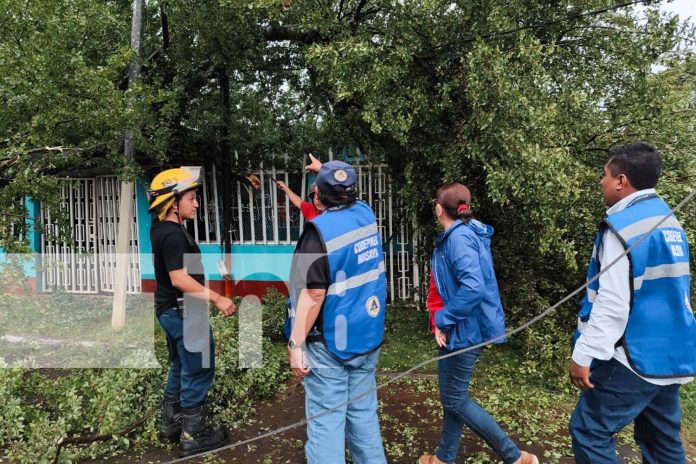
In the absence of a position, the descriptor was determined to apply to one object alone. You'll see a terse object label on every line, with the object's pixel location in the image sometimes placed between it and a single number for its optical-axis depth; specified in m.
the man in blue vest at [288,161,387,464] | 2.23
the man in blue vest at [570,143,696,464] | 2.02
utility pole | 5.07
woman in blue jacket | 2.54
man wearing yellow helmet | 2.97
